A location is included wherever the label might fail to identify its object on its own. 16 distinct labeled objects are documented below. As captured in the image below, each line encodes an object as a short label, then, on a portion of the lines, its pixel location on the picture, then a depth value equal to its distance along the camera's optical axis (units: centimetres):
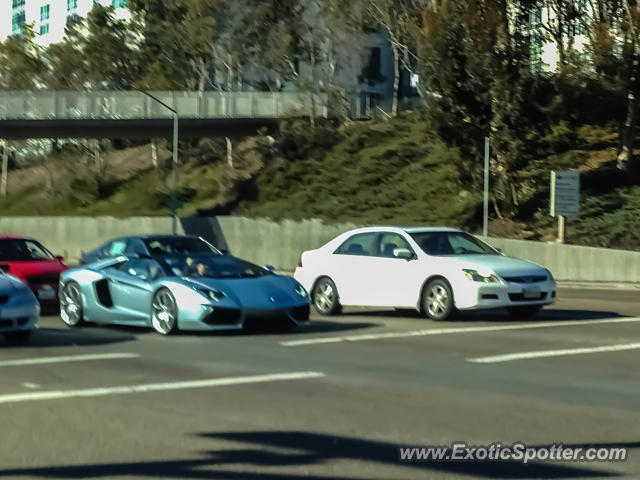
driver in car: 1669
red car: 2094
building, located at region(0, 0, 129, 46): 9556
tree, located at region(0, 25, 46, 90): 7119
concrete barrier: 3438
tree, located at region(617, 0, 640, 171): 3838
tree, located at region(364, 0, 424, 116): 5638
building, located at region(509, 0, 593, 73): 4207
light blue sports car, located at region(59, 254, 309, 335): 1611
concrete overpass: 5581
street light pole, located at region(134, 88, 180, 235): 5238
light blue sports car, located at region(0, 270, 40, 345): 1491
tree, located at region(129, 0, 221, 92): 6112
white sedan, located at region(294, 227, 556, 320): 1806
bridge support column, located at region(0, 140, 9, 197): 7706
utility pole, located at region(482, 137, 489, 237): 3691
